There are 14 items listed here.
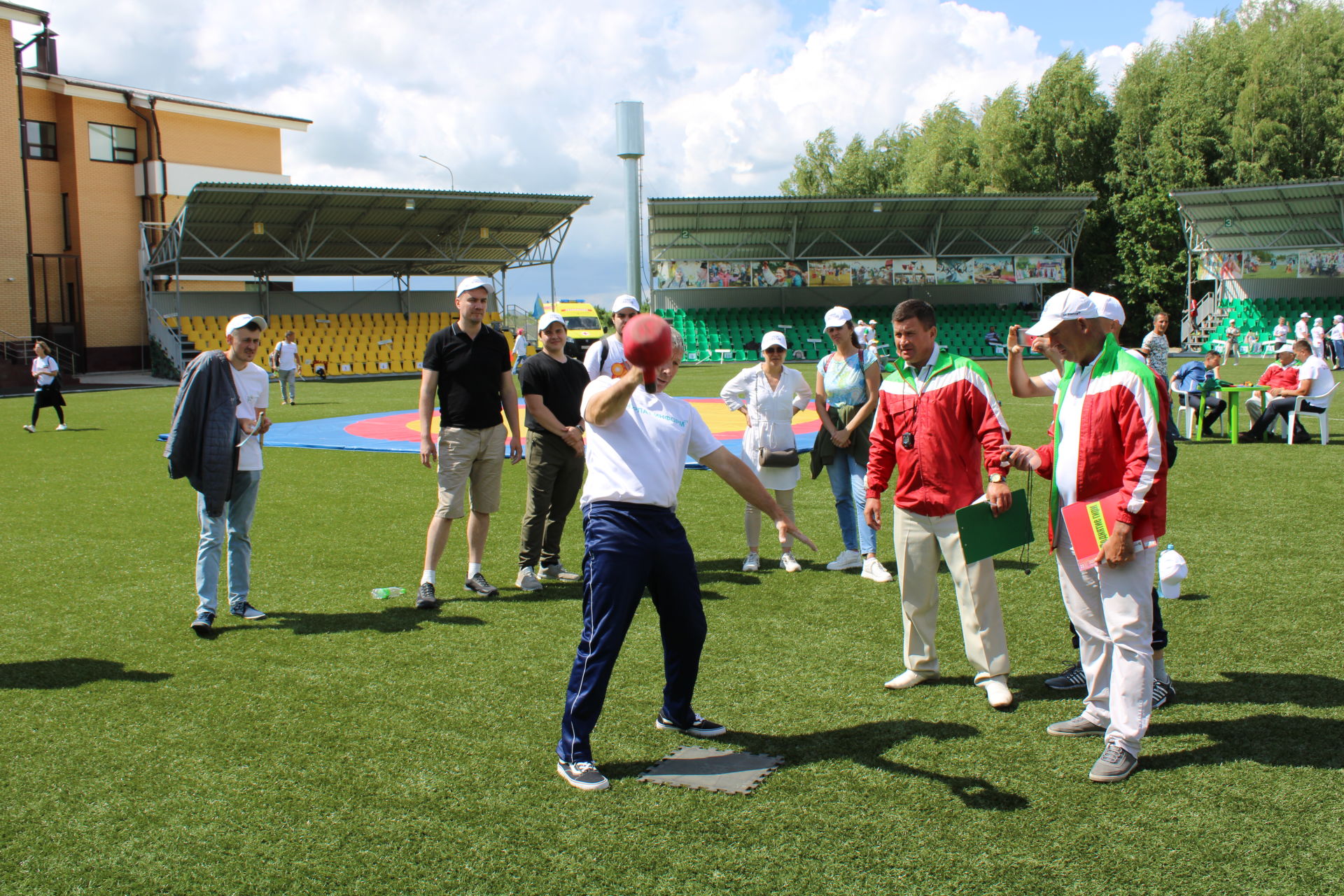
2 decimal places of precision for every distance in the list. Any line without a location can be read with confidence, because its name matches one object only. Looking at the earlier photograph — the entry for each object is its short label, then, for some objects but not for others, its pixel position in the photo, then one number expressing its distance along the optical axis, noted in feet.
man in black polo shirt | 22.33
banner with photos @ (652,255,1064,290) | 146.20
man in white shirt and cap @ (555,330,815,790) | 13.39
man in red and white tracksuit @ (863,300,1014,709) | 16.24
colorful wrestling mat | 50.83
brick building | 123.24
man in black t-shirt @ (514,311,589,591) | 23.40
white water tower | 163.63
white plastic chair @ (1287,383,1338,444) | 46.60
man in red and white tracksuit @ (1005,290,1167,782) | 13.33
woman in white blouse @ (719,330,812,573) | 25.27
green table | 48.19
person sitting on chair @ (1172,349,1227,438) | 50.08
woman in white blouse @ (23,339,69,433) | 61.31
